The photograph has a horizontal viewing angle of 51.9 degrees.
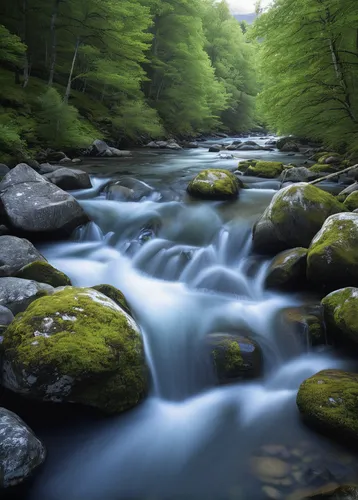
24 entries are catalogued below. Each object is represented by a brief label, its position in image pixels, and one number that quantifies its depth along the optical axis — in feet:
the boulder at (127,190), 26.99
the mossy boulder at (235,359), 11.16
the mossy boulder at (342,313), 11.33
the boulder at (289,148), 59.82
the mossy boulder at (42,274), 13.88
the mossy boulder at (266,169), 33.96
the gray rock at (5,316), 10.74
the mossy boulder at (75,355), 8.91
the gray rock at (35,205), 19.01
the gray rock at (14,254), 14.59
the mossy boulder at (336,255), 13.61
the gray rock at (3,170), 25.02
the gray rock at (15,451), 7.27
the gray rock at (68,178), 27.71
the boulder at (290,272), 15.31
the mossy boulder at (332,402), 8.60
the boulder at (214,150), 59.51
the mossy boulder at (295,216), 16.85
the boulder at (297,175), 31.12
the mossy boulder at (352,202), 19.31
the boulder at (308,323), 12.46
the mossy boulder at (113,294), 12.59
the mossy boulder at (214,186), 25.46
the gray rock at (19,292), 11.85
